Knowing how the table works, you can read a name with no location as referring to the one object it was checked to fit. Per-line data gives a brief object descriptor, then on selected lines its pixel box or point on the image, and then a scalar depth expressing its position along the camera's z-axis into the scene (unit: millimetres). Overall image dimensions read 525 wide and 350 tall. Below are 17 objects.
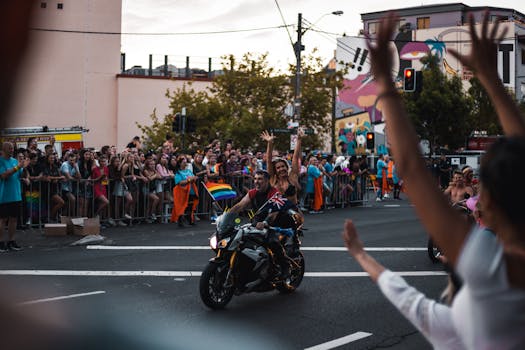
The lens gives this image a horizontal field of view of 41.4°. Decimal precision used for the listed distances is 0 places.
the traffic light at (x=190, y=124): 26831
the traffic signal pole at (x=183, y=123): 25734
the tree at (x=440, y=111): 46125
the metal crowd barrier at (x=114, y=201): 15164
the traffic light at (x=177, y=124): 25947
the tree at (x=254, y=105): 39188
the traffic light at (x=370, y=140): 34625
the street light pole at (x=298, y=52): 30922
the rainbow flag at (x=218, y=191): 10961
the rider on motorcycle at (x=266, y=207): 8352
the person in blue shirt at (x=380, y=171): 29172
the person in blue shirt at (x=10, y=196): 12203
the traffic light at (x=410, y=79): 28438
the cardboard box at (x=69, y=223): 14273
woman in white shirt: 1573
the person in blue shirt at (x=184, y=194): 16891
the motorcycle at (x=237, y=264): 7730
